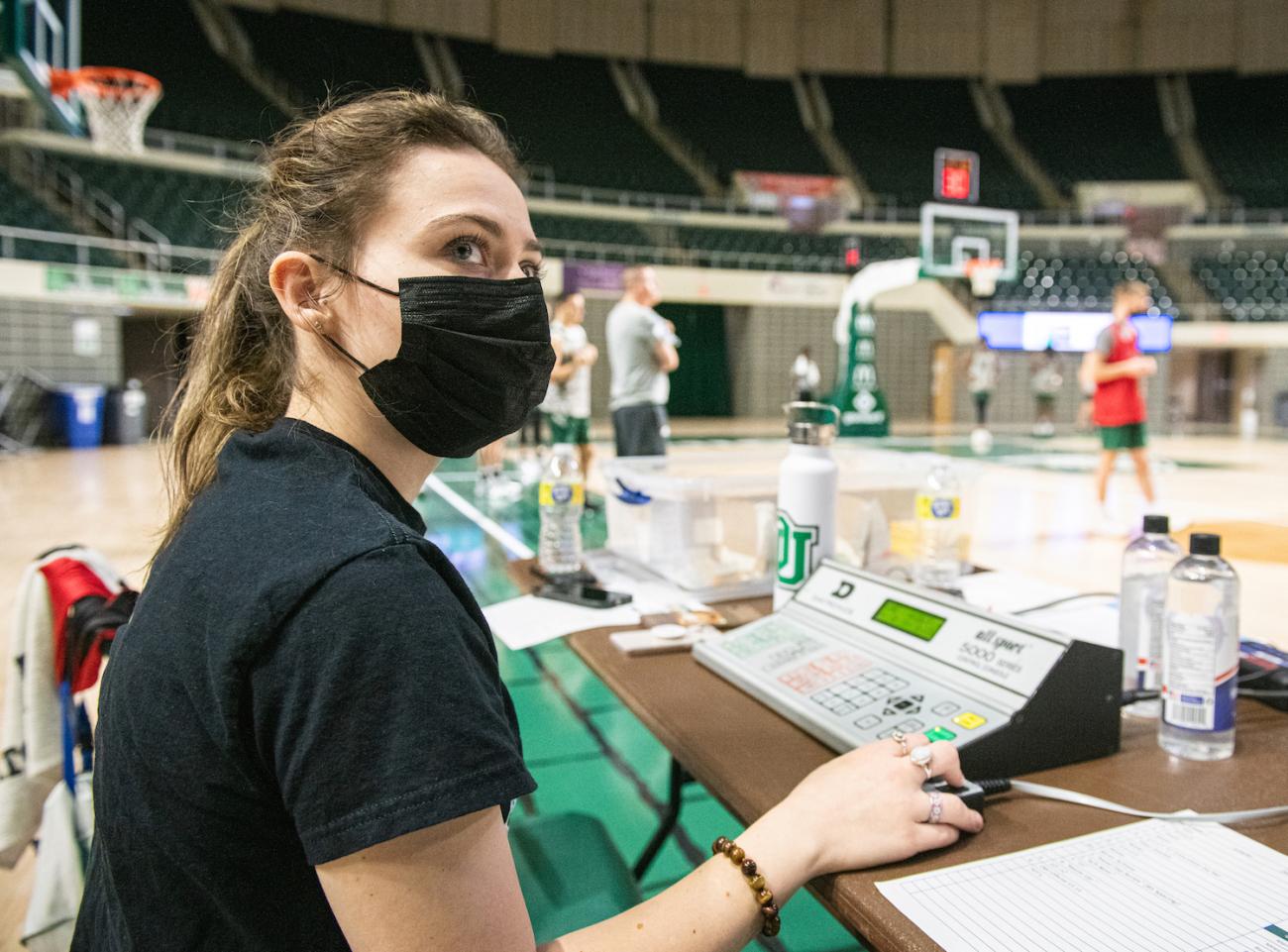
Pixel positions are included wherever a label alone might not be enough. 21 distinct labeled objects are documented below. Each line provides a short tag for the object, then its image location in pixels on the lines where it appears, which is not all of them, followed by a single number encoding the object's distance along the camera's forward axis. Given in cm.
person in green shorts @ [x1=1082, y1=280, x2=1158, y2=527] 523
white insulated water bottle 127
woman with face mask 53
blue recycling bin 1109
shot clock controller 84
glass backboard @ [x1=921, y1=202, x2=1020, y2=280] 1270
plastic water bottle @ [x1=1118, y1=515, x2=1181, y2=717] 108
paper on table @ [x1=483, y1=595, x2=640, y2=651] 134
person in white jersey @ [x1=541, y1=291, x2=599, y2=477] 567
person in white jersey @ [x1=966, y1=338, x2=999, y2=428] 1379
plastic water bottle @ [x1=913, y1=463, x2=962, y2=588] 166
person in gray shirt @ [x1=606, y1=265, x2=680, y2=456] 501
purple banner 1565
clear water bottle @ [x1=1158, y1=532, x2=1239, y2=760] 89
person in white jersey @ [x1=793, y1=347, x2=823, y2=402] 1328
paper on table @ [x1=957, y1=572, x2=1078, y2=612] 156
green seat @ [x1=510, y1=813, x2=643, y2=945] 101
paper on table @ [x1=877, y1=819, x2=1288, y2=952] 60
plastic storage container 166
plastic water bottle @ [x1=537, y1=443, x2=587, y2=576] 179
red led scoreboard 1231
